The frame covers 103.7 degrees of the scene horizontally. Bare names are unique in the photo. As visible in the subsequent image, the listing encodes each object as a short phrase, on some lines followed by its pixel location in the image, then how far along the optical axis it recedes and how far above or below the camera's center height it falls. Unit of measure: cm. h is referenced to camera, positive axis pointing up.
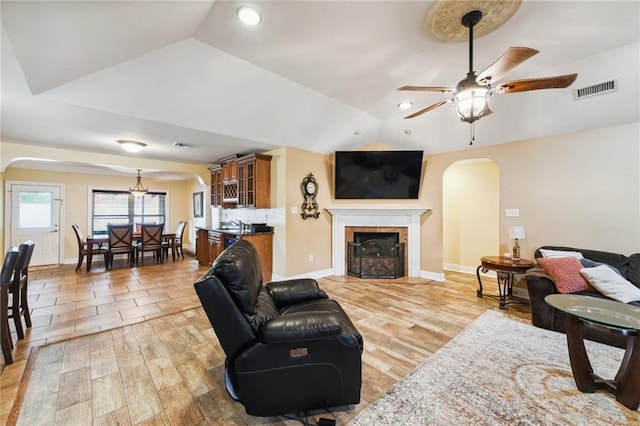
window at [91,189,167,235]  702 +20
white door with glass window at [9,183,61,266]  571 -8
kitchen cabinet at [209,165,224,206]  589 +70
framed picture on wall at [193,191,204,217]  774 +36
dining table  546 -61
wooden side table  332 -74
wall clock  475 +35
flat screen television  480 +78
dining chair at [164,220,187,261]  666 -73
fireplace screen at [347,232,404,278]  487 -84
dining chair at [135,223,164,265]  606 -58
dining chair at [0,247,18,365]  213 -74
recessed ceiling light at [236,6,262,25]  198 +162
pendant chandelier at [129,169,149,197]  660 +63
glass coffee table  167 -92
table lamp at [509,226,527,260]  360 -33
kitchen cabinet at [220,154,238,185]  519 +97
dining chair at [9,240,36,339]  243 -71
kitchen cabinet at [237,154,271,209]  463 +65
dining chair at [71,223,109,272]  553 -78
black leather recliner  148 -83
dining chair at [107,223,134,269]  557 -56
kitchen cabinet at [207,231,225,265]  523 -63
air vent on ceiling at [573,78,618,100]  277 +141
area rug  161 -129
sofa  270 -82
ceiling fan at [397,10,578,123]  188 +101
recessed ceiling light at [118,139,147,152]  403 +115
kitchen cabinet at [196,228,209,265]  594 -76
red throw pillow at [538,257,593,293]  270 -67
